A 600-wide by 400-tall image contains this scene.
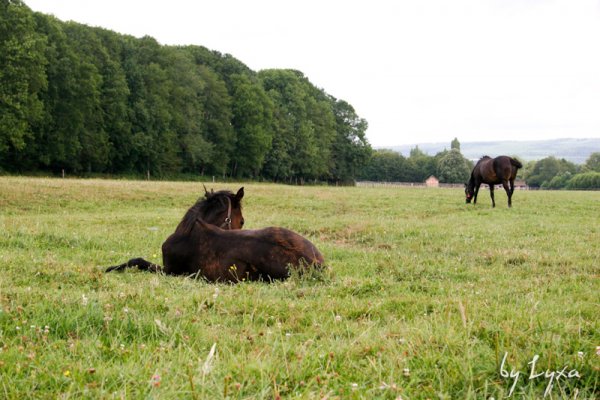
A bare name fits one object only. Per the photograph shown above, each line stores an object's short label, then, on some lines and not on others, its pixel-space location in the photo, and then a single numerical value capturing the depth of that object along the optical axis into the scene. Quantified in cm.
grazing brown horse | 2619
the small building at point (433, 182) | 12968
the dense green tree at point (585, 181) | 14019
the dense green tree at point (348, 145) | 9300
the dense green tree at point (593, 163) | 17910
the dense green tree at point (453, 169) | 13950
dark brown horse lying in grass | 769
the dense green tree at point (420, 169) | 15588
